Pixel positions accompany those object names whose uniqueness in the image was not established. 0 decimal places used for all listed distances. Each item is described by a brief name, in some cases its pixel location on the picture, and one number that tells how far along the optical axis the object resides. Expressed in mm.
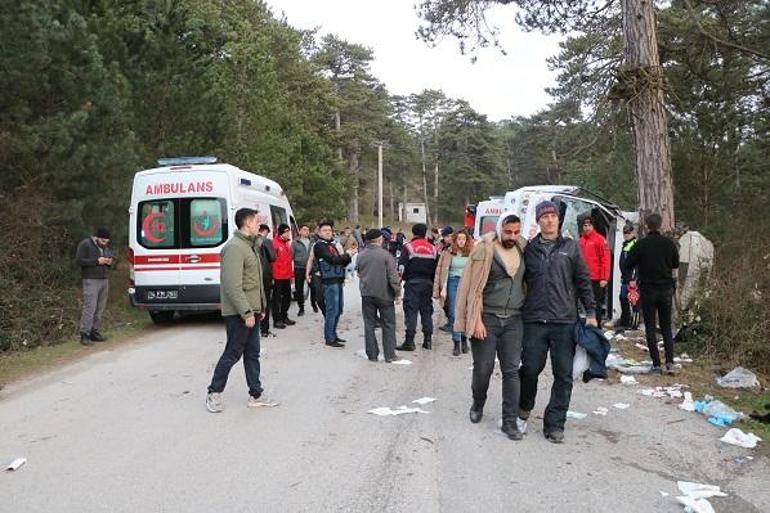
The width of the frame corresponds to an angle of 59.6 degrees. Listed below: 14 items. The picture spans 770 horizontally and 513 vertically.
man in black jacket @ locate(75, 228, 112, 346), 9742
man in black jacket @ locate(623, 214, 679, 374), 7668
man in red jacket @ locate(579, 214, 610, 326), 10617
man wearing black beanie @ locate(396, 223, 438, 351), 9727
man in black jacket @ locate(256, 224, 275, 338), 10445
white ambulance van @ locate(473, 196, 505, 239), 16578
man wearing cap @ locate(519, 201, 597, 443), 5438
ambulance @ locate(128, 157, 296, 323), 11242
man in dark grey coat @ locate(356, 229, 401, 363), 8922
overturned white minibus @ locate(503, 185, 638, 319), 11781
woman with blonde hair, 9617
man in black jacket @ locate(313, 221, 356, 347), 9938
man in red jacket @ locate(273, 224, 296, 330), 11852
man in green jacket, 6113
